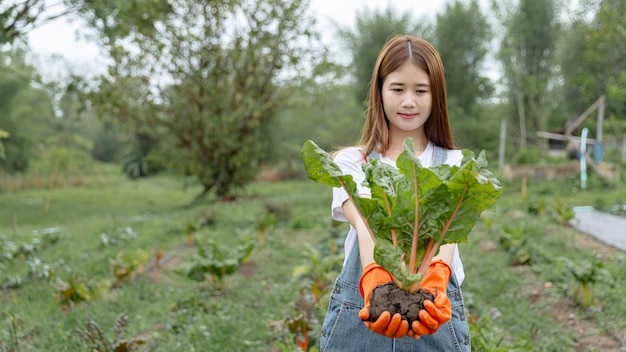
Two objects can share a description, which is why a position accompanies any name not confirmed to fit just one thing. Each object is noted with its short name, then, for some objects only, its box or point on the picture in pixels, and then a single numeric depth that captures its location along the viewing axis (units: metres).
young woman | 1.79
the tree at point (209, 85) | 12.98
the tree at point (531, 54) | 22.53
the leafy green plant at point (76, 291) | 4.46
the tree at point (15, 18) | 8.62
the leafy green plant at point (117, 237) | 7.47
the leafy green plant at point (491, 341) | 3.05
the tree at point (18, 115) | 20.02
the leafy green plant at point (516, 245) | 6.23
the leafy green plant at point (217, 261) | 4.98
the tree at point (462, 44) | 24.03
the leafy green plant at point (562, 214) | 8.03
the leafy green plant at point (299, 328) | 3.49
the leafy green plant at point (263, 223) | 7.91
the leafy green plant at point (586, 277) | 4.36
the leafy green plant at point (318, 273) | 4.54
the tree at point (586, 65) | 16.99
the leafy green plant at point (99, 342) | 3.06
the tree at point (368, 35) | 22.92
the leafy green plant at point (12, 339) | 3.35
